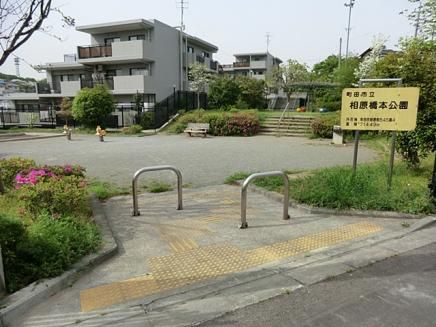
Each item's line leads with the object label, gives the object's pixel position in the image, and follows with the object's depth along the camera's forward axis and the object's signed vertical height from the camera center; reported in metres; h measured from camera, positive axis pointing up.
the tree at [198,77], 27.75 +2.81
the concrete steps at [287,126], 18.78 -0.89
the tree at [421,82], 6.71 +0.62
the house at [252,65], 51.31 +7.18
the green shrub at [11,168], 5.84 -1.06
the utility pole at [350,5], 40.84 +13.18
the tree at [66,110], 23.55 -0.03
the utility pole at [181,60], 29.37 +4.43
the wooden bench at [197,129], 18.78 -1.06
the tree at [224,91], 26.39 +1.56
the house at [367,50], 29.19 +6.37
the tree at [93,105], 21.11 +0.30
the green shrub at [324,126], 16.92 -0.75
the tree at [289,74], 32.16 +3.60
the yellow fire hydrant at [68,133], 17.56 -1.25
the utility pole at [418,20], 7.28 +2.09
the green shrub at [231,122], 19.11 -0.65
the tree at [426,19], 6.90 +2.03
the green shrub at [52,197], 4.19 -1.14
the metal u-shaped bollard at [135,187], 4.96 -1.19
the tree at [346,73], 28.53 +3.52
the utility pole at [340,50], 39.25 +7.89
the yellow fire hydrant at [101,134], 16.66 -1.21
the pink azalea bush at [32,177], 4.86 -1.03
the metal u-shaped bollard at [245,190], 4.51 -1.21
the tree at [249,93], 27.12 +1.54
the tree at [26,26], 4.42 +1.14
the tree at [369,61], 24.61 +3.95
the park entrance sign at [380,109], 5.42 +0.05
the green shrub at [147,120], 21.73 -0.65
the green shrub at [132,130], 19.92 -1.20
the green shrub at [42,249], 3.09 -1.43
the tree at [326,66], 44.83 +6.56
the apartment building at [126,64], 24.53 +3.75
